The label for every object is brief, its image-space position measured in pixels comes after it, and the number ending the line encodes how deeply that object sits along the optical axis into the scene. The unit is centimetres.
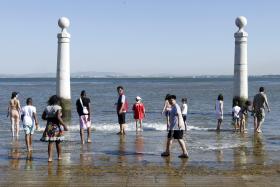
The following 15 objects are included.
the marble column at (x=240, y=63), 2928
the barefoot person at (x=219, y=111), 2071
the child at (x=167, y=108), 2014
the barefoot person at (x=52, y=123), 1188
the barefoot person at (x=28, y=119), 1366
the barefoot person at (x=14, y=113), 1722
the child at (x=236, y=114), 2029
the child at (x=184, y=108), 2023
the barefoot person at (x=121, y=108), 1782
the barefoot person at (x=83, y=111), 1535
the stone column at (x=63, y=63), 2850
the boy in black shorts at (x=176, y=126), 1274
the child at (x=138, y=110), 2033
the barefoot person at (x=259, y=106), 1884
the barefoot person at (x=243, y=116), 1962
